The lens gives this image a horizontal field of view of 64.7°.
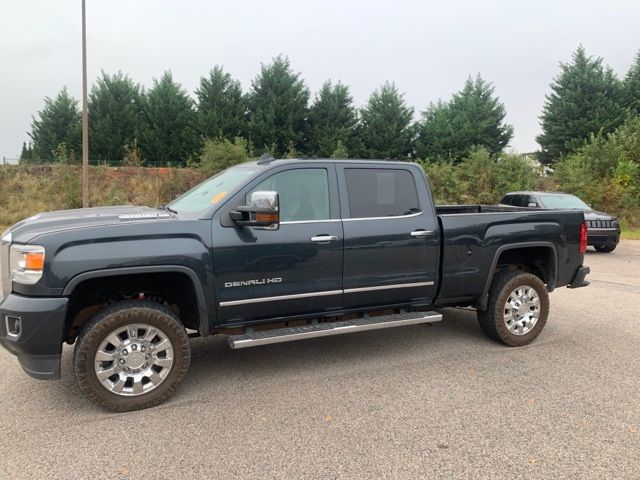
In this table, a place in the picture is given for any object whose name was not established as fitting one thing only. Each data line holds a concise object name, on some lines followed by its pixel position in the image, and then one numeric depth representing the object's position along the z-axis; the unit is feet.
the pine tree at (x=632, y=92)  127.03
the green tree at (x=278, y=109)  125.80
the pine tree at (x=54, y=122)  137.18
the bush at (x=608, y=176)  72.95
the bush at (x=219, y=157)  88.28
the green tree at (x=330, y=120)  130.41
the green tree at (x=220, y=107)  124.16
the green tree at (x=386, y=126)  136.63
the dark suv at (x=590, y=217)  43.37
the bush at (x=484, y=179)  84.48
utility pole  61.72
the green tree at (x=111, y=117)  123.95
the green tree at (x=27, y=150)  147.21
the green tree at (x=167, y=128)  124.88
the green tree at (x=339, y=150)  114.73
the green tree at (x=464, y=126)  138.82
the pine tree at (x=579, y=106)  125.39
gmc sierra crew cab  11.84
